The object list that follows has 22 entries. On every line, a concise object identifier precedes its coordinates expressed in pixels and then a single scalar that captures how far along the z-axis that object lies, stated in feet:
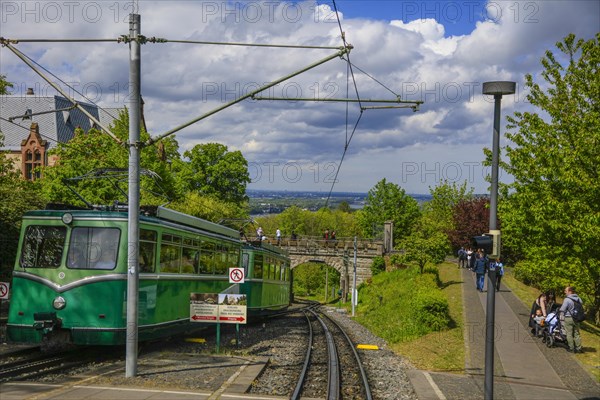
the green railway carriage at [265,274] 80.02
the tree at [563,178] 63.77
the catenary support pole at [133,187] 40.52
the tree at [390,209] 298.97
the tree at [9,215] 86.02
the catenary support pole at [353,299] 119.96
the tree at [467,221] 171.83
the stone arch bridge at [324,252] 221.05
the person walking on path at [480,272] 97.40
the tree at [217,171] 224.33
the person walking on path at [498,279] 98.65
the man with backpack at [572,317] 54.80
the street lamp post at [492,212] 35.86
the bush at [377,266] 196.56
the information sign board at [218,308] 52.44
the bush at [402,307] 68.54
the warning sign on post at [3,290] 49.49
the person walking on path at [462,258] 154.30
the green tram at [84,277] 44.45
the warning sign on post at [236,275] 55.57
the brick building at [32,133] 273.75
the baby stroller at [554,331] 58.03
